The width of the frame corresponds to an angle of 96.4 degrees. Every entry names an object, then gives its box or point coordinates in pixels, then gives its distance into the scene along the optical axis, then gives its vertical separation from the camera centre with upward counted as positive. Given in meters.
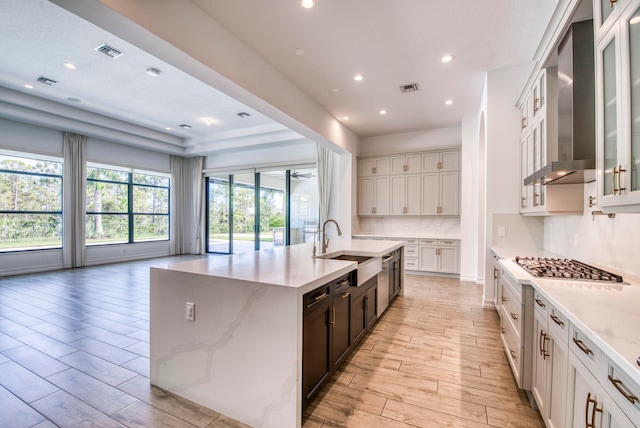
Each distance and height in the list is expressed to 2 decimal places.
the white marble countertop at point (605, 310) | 0.94 -0.45
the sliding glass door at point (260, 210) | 7.64 +0.12
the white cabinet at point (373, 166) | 6.78 +1.14
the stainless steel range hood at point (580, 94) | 2.08 +0.88
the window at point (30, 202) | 5.94 +0.26
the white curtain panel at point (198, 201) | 9.09 +0.41
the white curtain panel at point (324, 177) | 6.95 +0.89
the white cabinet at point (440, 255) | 5.92 -0.89
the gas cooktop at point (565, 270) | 1.92 -0.42
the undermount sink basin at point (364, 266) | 2.73 -0.56
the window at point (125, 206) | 7.40 +0.24
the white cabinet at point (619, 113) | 1.34 +0.51
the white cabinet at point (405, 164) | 6.46 +1.14
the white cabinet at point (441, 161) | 6.09 +1.14
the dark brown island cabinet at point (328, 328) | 1.80 -0.87
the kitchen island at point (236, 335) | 1.66 -0.78
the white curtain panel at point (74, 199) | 6.55 +0.35
